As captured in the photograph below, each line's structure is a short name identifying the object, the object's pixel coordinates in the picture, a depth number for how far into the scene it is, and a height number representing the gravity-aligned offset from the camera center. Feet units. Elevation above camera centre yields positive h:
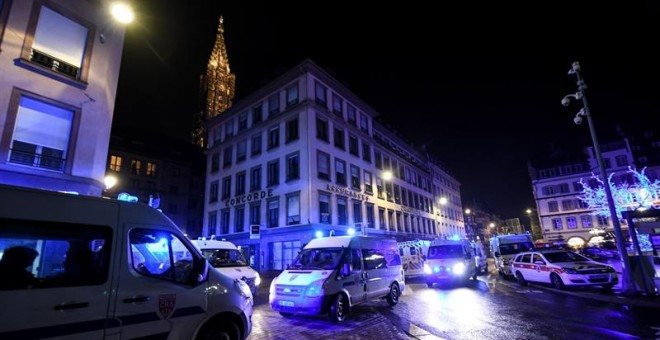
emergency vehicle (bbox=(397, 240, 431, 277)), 72.99 -2.16
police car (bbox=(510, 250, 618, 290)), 40.43 -3.87
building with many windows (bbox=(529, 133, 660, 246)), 157.38 +30.44
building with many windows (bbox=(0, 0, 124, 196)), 36.52 +20.33
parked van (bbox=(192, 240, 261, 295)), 38.65 -0.88
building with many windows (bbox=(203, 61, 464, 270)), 86.28 +24.69
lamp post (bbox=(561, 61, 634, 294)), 36.88 +8.32
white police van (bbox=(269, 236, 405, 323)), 27.73 -2.74
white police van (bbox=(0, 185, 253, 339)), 11.02 -0.69
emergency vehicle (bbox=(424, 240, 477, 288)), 50.90 -2.76
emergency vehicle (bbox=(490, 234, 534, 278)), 66.10 -0.63
